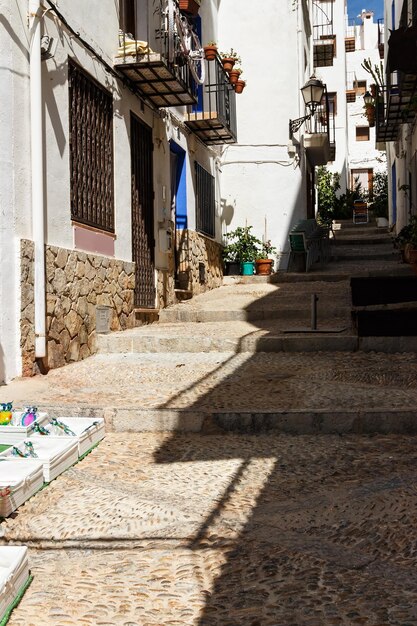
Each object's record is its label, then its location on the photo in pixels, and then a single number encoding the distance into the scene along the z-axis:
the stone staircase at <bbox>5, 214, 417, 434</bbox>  4.96
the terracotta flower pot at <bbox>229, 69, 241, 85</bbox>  14.09
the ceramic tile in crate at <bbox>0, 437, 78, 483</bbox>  3.82
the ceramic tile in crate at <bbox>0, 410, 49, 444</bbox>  4.34
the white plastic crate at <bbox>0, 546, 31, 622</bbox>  2.30
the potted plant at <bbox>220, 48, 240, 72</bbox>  13.89
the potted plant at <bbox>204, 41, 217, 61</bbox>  12.67
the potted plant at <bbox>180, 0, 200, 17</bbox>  11.71
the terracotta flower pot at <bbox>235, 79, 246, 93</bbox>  14.38
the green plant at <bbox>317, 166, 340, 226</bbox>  29.45
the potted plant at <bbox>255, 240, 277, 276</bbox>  15.30
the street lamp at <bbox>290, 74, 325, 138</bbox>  15.28
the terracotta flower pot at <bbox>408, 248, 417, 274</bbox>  11.33
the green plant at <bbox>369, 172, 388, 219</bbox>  28.00
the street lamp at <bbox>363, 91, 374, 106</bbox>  22.02
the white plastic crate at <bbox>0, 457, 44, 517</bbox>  3.30
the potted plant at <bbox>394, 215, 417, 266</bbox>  11.60
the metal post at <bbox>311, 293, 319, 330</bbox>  8.05
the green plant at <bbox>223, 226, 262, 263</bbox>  15.69
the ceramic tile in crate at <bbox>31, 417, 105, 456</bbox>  4.41
